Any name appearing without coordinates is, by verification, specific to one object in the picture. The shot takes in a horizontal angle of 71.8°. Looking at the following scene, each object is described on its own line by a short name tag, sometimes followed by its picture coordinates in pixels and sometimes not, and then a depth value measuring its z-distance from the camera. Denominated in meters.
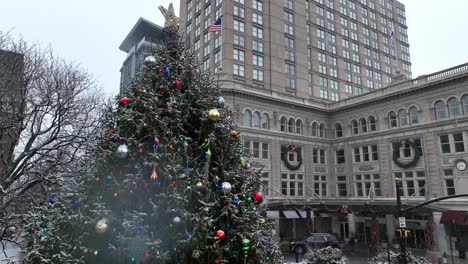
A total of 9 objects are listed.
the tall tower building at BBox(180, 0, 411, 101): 48.69
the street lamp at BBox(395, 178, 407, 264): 16.88
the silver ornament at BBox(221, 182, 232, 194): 6.75
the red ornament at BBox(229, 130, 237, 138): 7.84
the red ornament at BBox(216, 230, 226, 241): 6.60
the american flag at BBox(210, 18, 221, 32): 32.93
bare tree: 12.23
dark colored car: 28.89
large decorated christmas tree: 6.47
